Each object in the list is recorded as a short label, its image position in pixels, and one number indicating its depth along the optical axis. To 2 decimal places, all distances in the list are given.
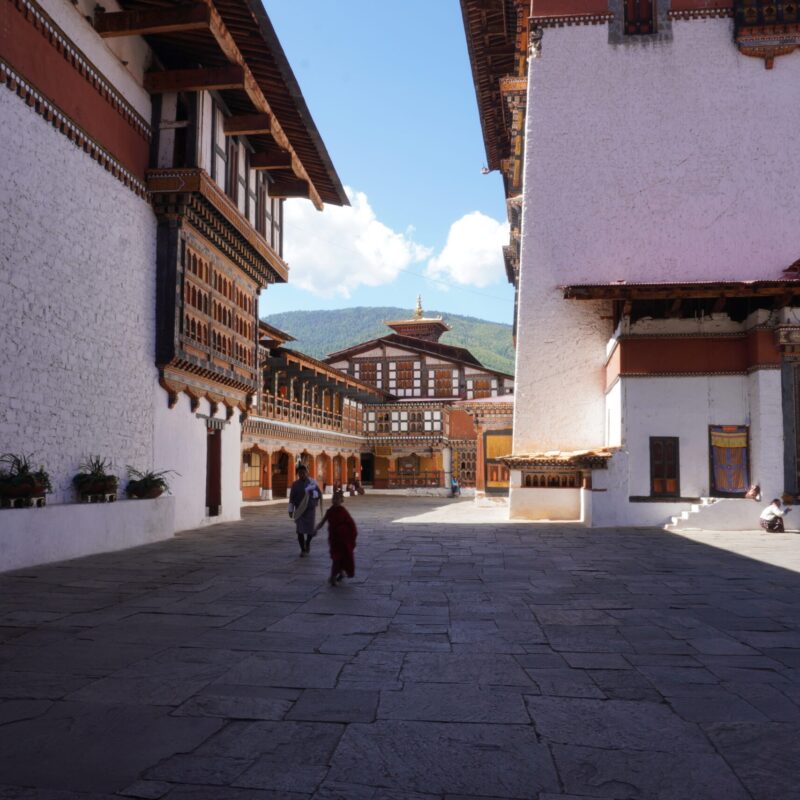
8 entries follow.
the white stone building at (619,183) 18.72
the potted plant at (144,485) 12.27
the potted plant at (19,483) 8.61
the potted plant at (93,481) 10.54
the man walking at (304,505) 10.28
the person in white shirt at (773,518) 14.27
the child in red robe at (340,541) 7.78
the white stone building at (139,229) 9.55
